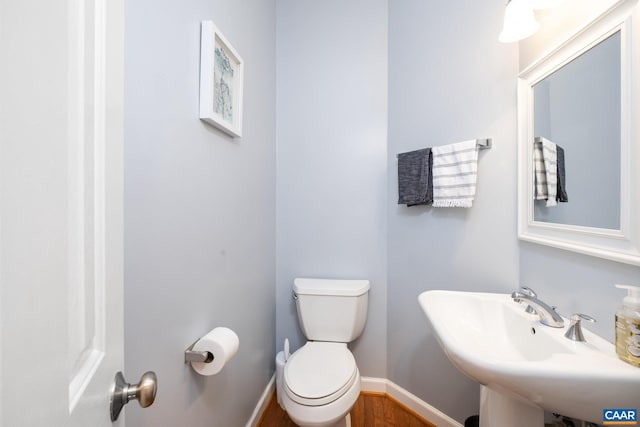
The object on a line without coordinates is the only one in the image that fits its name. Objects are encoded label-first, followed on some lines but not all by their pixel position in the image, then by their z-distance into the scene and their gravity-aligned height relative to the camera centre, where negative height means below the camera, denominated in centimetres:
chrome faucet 85 -32
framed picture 92 +52
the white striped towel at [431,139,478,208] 126 +20
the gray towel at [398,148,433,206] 142 +21
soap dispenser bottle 63 -28
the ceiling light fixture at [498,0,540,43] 98 +73
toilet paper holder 86 -46
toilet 111 -75
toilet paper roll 88 -46
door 22 +1
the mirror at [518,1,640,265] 73 +24
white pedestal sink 59 -38
